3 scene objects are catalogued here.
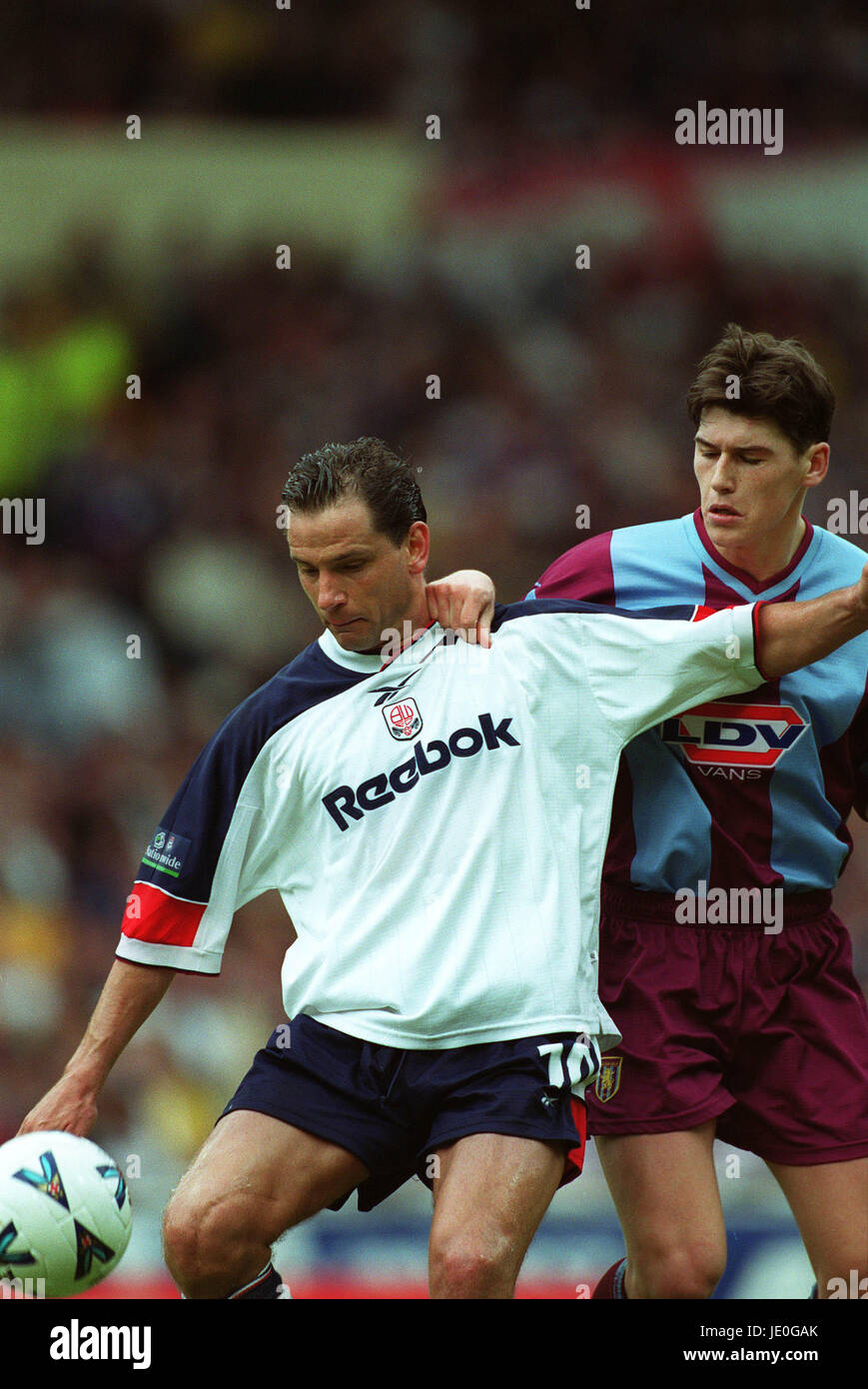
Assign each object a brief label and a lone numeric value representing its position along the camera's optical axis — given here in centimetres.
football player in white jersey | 754
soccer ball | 753
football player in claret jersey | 822
